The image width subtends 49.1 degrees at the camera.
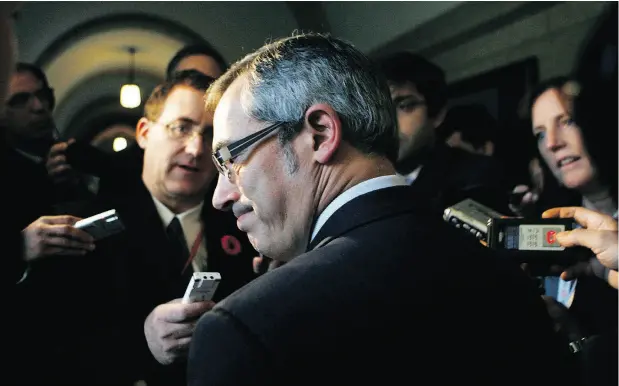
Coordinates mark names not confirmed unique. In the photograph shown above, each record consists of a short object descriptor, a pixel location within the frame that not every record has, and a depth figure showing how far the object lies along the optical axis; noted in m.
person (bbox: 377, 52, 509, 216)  1.49
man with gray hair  0.54
